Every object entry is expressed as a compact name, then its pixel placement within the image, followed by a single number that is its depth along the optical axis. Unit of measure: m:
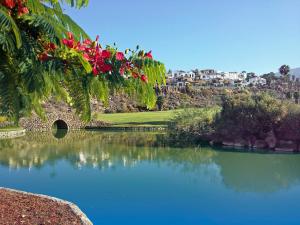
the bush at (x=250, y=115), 14.46
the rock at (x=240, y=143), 14.75
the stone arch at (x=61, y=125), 26.26
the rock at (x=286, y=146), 13.66
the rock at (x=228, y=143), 15.17
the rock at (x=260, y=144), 14.39
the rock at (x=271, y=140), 14.23
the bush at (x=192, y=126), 16.54
